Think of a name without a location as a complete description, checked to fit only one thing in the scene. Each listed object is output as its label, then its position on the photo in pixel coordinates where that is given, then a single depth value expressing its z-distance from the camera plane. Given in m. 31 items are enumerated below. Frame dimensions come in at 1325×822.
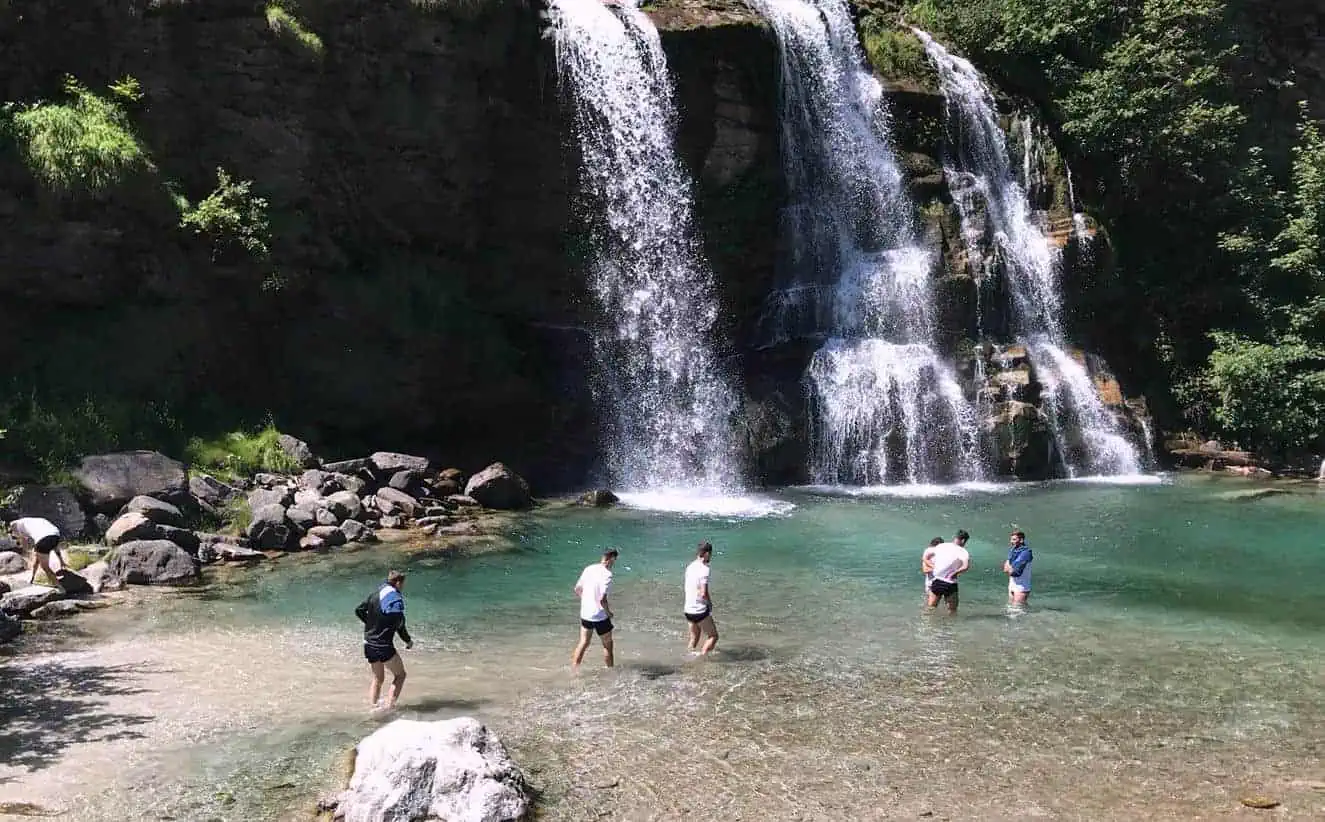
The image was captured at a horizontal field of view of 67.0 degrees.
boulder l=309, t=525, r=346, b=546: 21.73
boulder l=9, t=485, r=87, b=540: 19.78
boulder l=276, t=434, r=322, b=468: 25.67
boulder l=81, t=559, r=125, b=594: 17.72
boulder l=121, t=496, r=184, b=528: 20.42
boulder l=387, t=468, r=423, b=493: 25.41
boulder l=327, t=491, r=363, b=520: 22.92
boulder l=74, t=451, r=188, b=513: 20.98
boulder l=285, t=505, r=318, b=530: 22.11
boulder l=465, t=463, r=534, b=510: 26.59
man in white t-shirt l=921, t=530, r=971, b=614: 16.47
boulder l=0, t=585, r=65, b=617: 15.63
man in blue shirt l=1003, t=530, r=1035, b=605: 16.94
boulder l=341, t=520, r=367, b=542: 22.16
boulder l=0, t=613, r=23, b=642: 14.57
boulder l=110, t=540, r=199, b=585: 18.31
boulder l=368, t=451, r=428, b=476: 26.00
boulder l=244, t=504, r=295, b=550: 21.23
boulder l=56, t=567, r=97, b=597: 16.94
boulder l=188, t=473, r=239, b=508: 22.58
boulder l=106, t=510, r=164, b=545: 19.39
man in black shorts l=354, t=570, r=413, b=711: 11.84
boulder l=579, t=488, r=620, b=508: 27.64
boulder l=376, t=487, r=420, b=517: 24.28
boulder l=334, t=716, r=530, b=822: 8.84
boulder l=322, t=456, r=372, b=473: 25.50
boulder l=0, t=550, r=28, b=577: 17.61
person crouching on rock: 16.72
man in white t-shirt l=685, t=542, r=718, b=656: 14.33
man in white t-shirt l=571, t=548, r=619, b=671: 13.71
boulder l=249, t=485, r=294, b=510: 22.44
